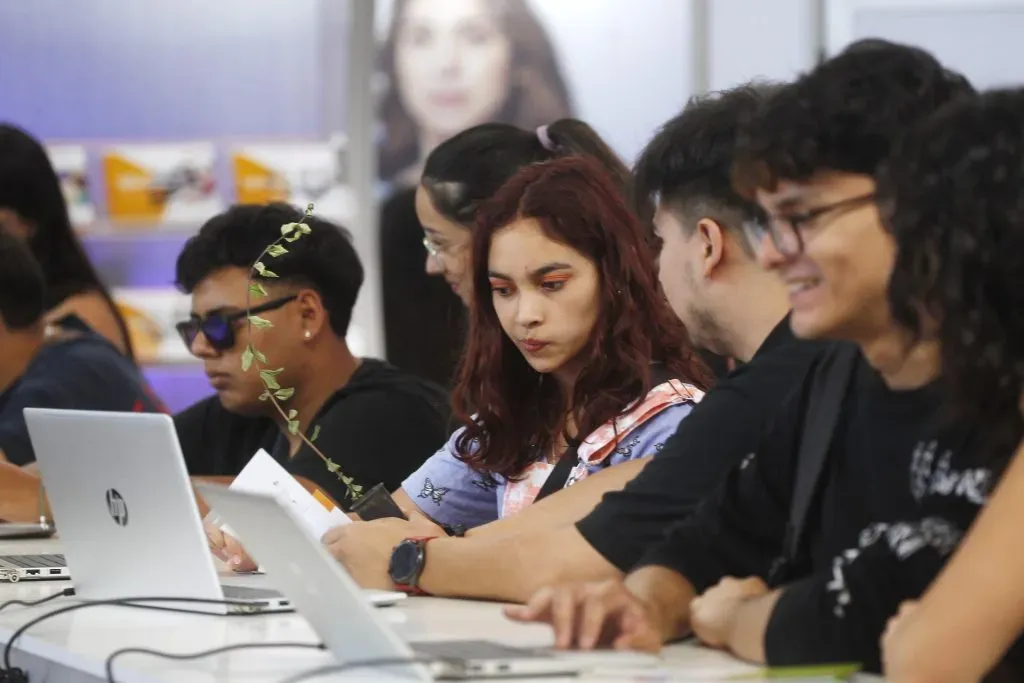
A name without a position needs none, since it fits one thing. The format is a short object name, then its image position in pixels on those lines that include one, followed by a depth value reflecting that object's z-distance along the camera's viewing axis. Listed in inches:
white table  143.8
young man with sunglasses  195.4
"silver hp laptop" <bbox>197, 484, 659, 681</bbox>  139.9
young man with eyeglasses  141.1
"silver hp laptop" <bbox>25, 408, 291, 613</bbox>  155.4
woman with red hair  172.3
